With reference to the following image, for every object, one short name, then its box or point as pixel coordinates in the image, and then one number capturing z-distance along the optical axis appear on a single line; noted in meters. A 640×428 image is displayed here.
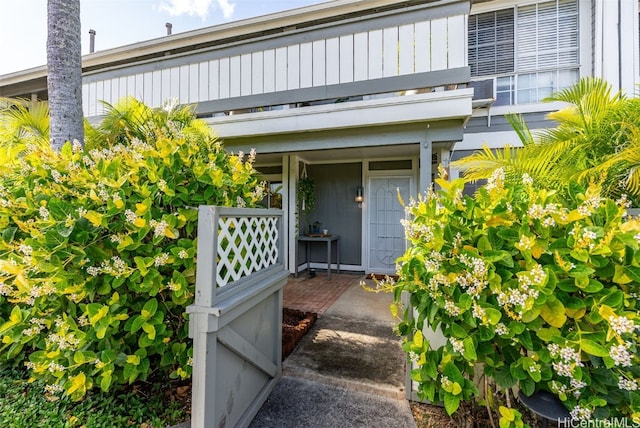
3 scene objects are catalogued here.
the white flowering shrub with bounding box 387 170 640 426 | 1.34
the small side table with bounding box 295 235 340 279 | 6.42
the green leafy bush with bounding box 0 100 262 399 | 1.89
